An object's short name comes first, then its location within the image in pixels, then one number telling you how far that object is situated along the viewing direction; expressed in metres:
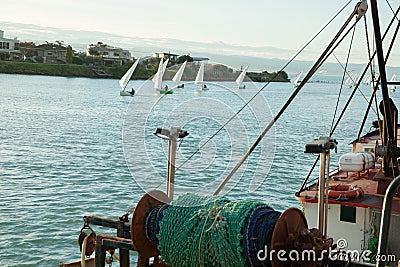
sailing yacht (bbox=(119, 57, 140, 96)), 58.31
